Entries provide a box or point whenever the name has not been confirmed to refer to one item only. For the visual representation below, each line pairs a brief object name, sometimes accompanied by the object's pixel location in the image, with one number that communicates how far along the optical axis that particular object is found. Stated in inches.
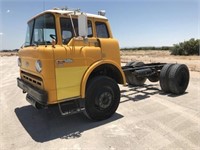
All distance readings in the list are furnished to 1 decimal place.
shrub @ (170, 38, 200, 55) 1205.8
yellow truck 130.3
